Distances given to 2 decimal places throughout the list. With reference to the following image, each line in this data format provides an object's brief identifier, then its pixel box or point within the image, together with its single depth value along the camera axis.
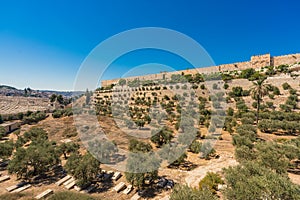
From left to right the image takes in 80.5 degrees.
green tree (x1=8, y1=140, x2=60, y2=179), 13.64
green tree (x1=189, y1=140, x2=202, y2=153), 17.67
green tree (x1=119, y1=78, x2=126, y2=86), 72.57
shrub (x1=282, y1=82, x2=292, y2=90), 36.03
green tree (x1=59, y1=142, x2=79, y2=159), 18.11
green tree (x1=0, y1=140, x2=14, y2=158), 17.62
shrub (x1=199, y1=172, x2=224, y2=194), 9.50
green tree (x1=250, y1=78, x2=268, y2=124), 27.06
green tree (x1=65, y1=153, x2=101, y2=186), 12.04
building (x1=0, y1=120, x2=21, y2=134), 32.59
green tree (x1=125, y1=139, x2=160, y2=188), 11.01
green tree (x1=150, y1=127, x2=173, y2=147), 19.81
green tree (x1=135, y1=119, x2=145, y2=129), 27.33
